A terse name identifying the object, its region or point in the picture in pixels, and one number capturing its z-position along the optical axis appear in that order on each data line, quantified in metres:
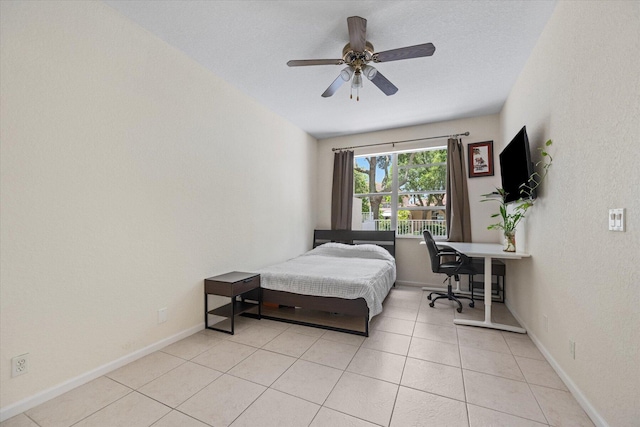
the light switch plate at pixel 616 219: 1.26
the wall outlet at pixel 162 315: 2.32
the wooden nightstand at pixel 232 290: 2.60
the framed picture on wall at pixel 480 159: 4.05
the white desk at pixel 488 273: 2.60
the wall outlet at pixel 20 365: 1.52
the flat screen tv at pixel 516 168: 2.30
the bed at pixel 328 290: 2.62
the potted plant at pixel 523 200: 2.17
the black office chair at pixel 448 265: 3.21
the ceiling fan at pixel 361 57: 1.97
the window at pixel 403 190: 4.54
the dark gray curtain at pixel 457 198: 4.11
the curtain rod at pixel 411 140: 4.22
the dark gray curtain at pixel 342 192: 4.93
